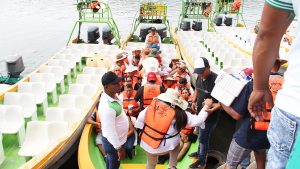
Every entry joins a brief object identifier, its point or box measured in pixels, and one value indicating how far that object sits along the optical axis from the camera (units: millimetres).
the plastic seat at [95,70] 8320
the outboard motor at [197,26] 16922
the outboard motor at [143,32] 14227
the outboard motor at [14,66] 9539
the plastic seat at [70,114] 5602
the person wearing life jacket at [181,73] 6473
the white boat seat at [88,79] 7723
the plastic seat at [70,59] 9172
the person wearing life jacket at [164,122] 3415
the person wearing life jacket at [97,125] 4976
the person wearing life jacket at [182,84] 5452
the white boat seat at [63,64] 8648
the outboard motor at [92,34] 13492
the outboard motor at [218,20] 18578
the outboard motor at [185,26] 16938
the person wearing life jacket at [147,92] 4637
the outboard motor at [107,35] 13656
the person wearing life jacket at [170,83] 5926
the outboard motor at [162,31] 14477
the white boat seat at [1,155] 4766
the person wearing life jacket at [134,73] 6255
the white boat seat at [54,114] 5605
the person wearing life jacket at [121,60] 7521
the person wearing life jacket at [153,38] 10069
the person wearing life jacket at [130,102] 4918
